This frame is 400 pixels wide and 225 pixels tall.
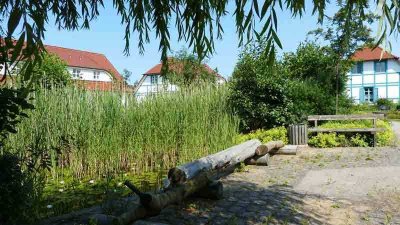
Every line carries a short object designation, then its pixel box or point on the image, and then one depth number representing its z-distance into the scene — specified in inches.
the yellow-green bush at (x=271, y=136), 471.8
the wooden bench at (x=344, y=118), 453.6
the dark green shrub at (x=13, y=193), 126.9
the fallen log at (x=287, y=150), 400.8
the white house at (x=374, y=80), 1547.7
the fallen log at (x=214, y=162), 198.1
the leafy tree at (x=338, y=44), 599.3
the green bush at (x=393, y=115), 1168.6
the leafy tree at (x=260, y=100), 499.2
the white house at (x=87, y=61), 1733.5
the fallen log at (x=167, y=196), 140.4
